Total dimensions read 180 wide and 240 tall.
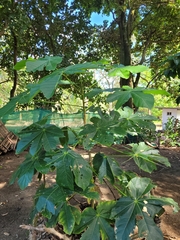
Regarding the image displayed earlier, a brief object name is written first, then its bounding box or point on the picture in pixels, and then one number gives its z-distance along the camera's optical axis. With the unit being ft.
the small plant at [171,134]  20.13
